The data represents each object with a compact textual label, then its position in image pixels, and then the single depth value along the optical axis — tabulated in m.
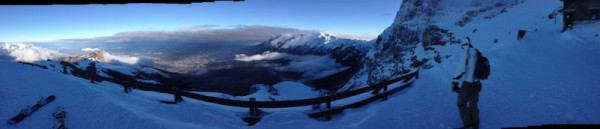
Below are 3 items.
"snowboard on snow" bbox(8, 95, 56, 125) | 10.89
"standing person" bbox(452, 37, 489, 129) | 7.54
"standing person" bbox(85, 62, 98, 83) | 16.64
